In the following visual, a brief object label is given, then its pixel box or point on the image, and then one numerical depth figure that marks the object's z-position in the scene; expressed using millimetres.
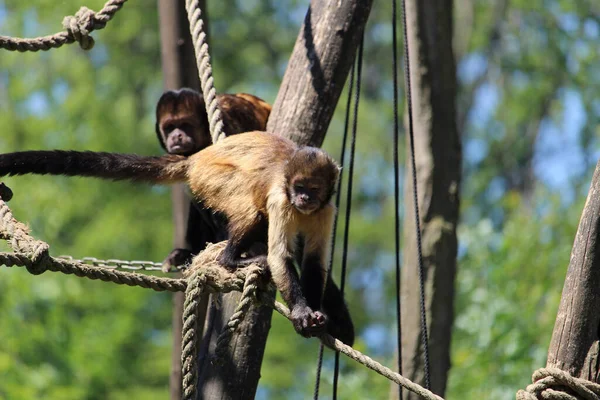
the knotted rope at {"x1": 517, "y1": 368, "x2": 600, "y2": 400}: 7219
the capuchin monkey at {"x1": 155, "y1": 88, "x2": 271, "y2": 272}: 12250
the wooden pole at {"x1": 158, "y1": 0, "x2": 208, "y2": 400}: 13734
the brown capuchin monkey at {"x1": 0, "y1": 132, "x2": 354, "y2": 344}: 8891
